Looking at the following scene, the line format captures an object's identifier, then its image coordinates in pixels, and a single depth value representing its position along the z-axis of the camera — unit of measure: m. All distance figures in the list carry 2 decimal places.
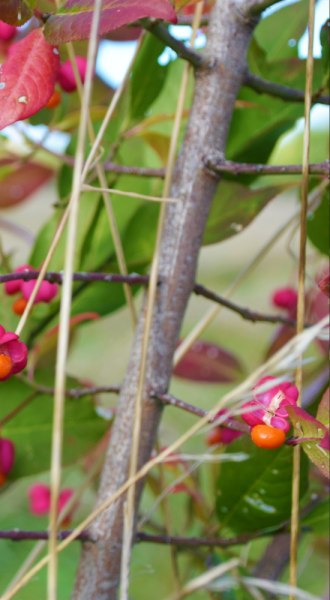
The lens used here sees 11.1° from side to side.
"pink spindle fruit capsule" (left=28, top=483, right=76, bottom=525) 0.63
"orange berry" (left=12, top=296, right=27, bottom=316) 0.46
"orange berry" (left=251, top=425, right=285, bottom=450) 0.37
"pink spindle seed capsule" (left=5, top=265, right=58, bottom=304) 0.46
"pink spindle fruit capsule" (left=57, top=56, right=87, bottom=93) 0.47
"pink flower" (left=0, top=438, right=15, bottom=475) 0.47
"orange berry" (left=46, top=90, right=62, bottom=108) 0.49
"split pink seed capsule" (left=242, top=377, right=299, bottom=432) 0.38
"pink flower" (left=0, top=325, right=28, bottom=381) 0.38
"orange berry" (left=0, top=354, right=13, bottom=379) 0.37
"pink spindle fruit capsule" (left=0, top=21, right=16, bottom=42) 0.48
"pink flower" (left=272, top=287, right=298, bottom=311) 0.55
